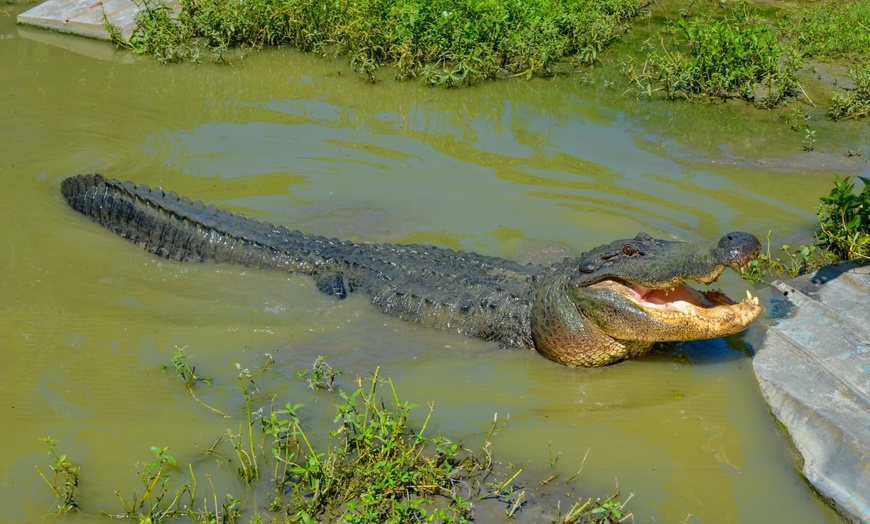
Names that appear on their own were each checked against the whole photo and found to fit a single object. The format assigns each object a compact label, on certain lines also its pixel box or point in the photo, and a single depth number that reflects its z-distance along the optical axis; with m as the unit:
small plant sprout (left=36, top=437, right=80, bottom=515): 3.82
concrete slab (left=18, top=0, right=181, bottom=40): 11.04
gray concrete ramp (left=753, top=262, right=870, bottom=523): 4.11
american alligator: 4.93
